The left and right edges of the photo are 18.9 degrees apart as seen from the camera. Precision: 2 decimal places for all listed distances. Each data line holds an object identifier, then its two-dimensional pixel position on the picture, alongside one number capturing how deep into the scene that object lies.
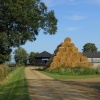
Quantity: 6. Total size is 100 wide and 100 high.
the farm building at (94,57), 110.29
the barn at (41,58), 112.15
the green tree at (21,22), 34.78
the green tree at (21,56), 138.25
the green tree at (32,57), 132.59
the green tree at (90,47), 172.88
